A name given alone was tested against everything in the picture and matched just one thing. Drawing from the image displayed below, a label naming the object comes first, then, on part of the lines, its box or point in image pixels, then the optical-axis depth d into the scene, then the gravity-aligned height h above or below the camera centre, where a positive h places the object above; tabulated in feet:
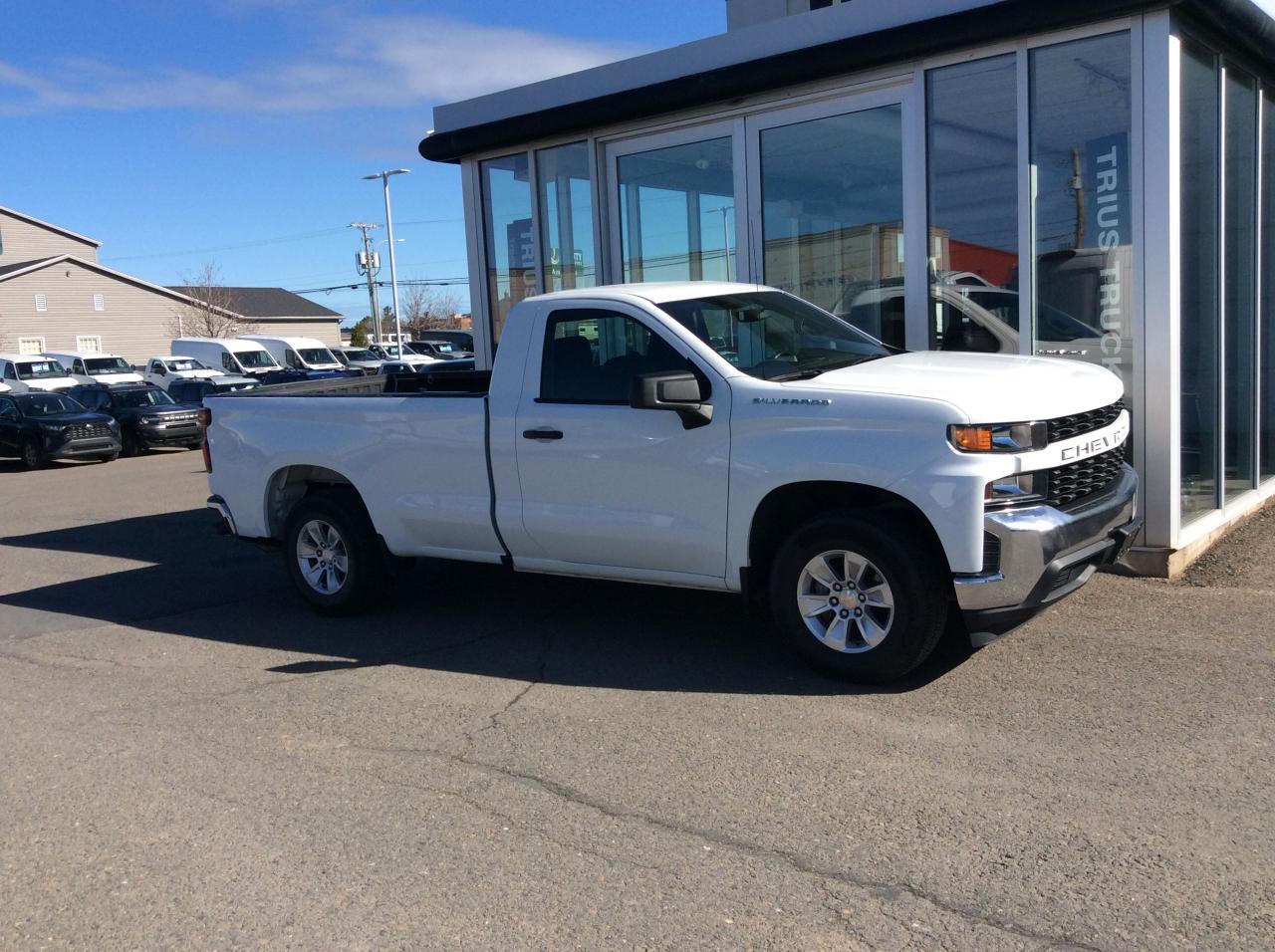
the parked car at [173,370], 119.65 +1.36
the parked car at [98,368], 118.11 +1.95
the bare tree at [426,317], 307.78 +15.24
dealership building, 24.63 +4.10
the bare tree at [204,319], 202.18 +11.25
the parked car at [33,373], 115.44 +1.72
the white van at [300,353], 137.28 +3.11
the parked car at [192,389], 94.17 -0.52
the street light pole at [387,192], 187.01 +29.45
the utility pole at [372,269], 214.07 +19.47
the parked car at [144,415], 80.33 -2.09
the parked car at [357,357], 140.56 +2.38
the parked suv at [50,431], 73.51 -2.67
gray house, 177.99 +14.03
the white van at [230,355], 131.44 +3.07
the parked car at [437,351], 160.86 +3.19
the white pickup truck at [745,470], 16.93 -1.83
